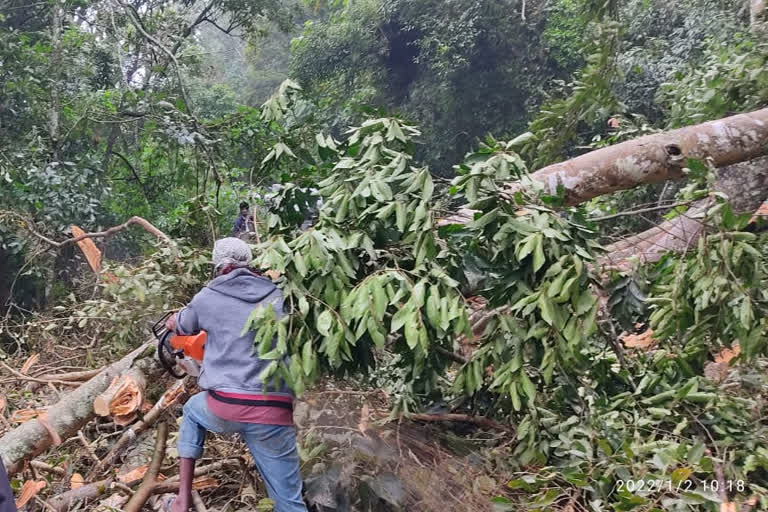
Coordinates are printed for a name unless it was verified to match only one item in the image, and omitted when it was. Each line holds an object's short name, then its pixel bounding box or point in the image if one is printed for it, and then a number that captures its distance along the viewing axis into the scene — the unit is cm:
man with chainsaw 247
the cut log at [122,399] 342
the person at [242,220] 615
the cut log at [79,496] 301
